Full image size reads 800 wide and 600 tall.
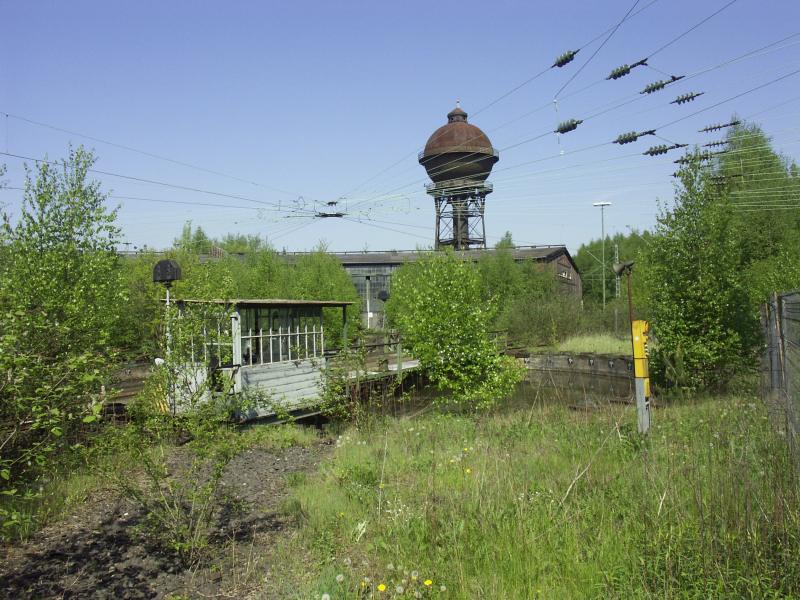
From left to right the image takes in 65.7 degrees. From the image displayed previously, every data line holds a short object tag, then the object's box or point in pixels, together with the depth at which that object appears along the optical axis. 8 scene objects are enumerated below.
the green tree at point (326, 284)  27.09
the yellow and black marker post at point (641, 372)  7.47
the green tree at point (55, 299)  3.69
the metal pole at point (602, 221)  37.84
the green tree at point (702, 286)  15.05
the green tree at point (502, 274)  37.66
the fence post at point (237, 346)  11.74
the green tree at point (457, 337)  14.66
